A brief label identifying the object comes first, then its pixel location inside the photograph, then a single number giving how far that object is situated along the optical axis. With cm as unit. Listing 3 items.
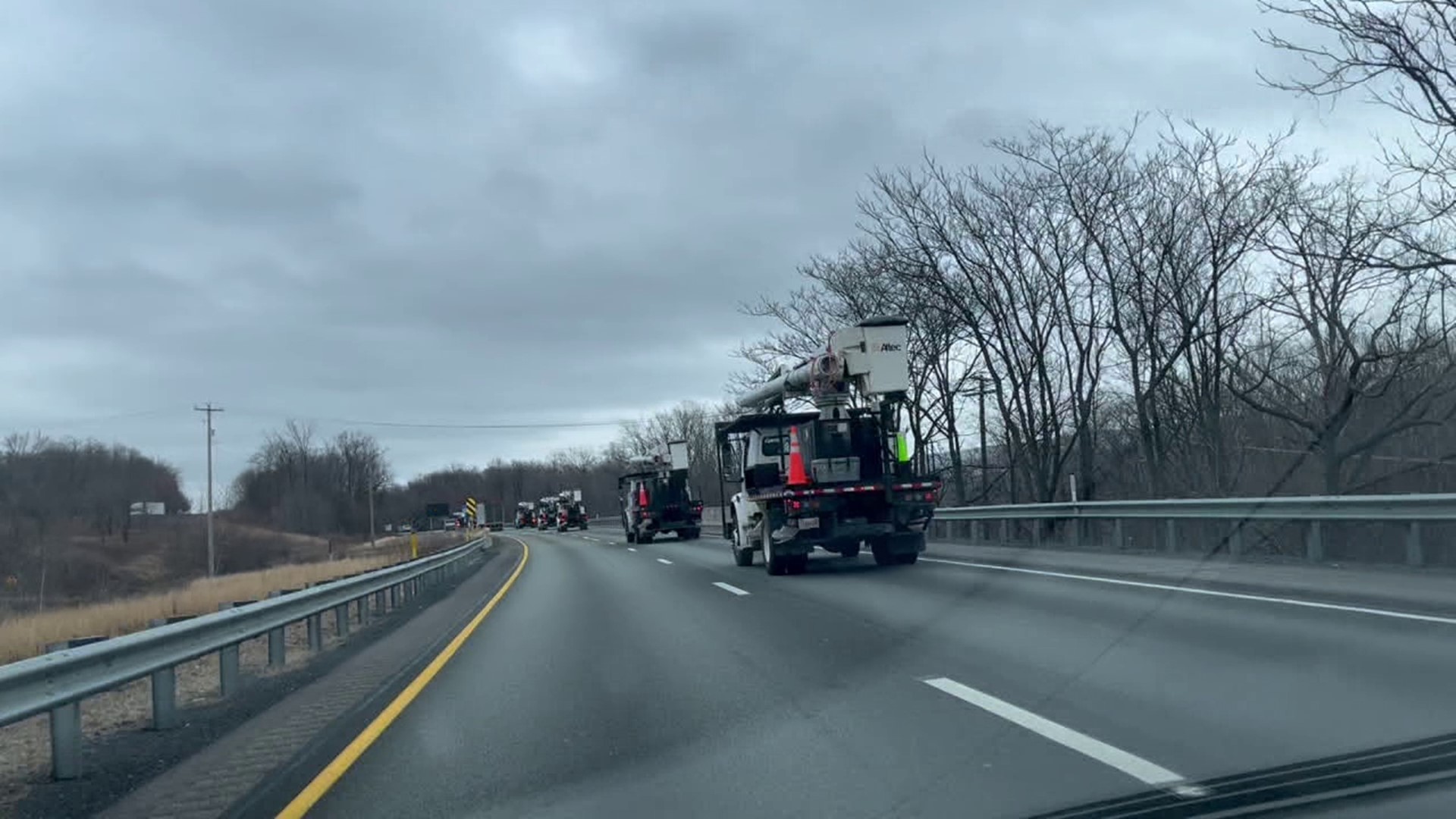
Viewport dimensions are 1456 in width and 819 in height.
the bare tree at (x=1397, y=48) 1625
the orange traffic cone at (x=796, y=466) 2205
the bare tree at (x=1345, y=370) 2389
